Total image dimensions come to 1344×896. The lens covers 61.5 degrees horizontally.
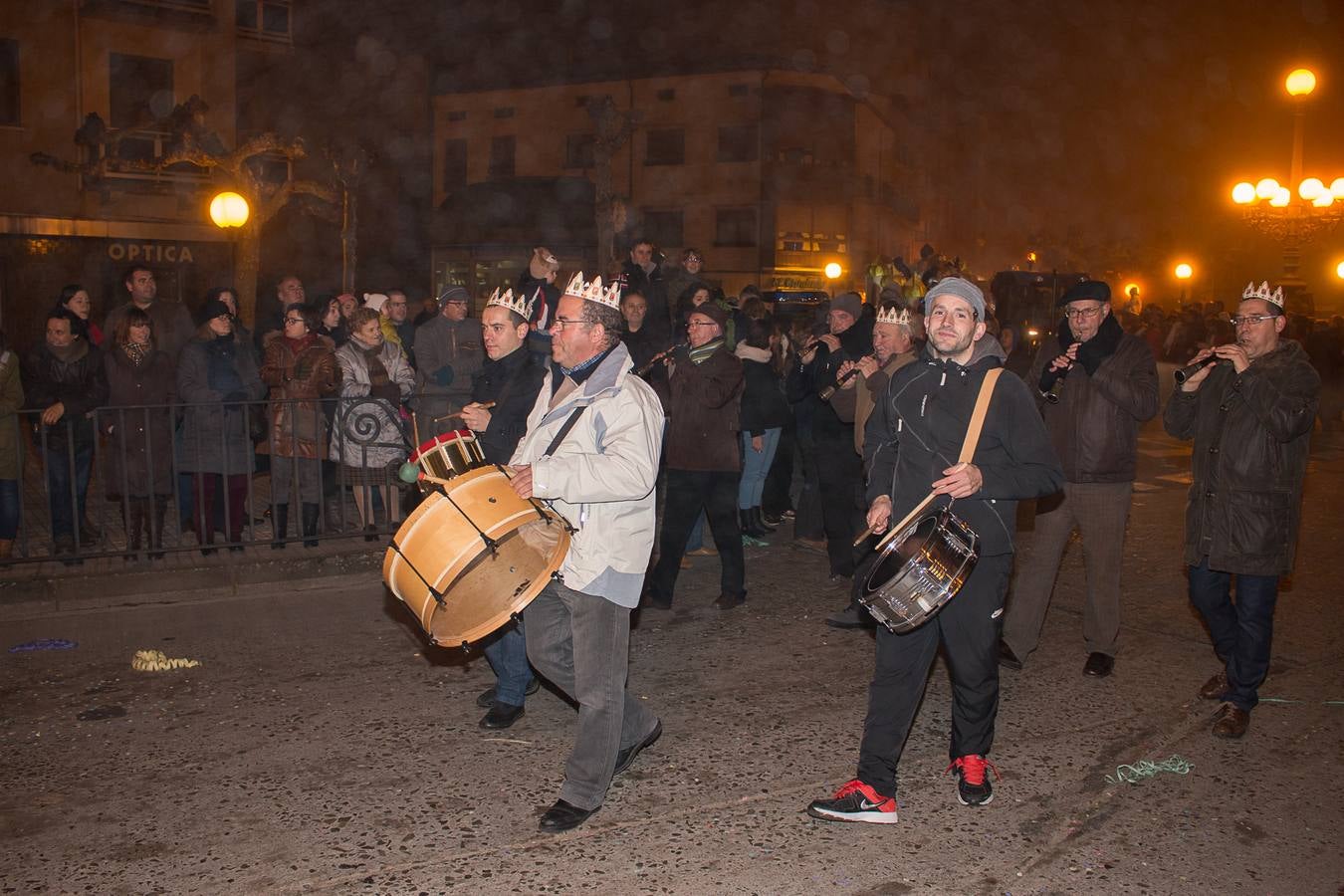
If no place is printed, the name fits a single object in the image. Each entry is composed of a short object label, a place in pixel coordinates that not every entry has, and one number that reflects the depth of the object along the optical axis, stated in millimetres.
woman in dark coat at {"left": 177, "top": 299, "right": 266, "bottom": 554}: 8367
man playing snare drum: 4234
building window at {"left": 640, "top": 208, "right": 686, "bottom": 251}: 43844
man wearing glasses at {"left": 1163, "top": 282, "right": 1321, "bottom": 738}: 5109
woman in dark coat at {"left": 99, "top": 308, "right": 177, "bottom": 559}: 8211
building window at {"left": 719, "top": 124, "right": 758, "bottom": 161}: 42562
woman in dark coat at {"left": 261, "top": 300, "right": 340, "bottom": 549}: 8516
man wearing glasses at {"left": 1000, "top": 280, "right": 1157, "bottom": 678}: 5742
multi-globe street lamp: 19109
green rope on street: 4766
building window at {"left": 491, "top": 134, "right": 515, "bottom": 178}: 46688
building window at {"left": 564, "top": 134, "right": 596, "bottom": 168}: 45219
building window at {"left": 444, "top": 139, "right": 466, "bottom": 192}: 47531
